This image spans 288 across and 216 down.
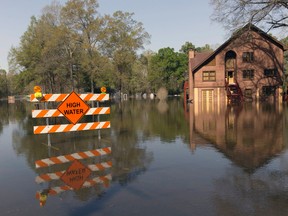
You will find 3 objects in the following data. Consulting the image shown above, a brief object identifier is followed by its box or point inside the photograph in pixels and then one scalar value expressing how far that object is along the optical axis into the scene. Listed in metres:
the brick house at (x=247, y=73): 41.84
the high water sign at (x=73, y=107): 10.43
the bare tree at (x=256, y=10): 27.91
